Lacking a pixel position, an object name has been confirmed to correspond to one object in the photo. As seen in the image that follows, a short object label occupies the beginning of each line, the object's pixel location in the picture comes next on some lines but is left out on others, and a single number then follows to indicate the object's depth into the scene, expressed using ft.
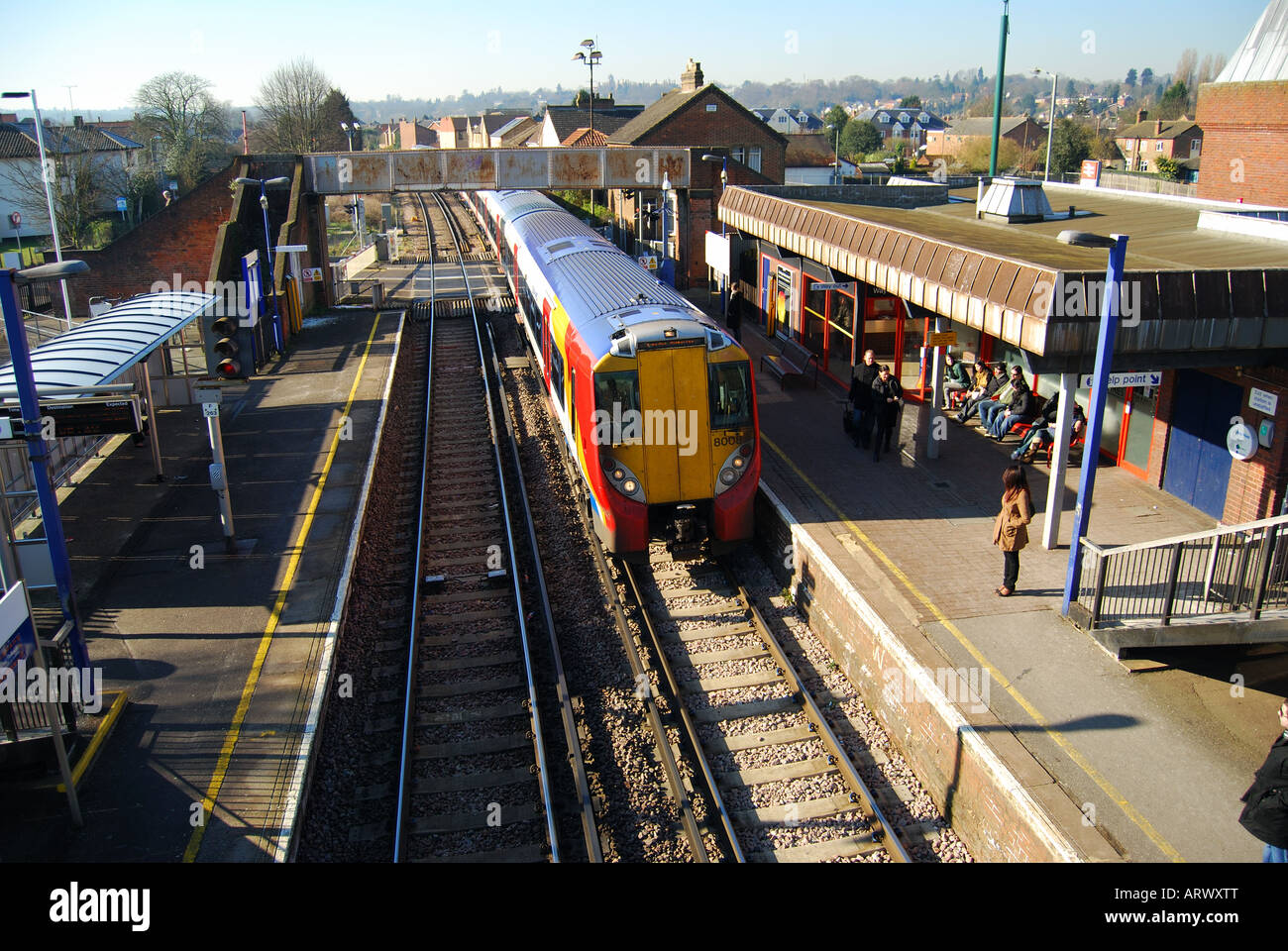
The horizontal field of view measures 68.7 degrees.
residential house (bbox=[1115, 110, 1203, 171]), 224.94
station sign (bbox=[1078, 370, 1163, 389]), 31.63
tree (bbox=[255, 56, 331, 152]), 196.54
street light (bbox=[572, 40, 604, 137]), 128.67
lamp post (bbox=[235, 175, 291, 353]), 76.33
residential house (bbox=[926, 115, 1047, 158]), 258.57
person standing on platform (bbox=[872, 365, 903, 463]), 46.01
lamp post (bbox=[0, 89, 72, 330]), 71.97
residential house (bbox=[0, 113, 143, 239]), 150.00
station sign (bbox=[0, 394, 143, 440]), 33.40
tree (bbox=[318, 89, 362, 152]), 217.97
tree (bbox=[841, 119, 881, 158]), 260.21
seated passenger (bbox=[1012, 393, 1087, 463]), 45.01
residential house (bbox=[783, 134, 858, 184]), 176.76
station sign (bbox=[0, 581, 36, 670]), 24.25
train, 35.65
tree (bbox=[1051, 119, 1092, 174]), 189.67
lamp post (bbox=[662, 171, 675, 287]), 88.84
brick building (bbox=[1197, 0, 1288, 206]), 70.69
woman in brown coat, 31.68
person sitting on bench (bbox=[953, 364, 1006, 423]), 51.80
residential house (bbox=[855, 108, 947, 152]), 406.21
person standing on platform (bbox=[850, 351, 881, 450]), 46.57
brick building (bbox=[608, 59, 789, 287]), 120.37
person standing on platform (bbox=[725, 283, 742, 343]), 66.39
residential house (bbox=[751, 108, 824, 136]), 357.24
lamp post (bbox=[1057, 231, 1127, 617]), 28.43
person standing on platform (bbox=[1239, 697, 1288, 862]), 18.81
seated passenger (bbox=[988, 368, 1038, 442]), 47.78
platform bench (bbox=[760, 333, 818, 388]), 60.90
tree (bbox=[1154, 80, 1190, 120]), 340.39
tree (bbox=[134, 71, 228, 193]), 169.68
